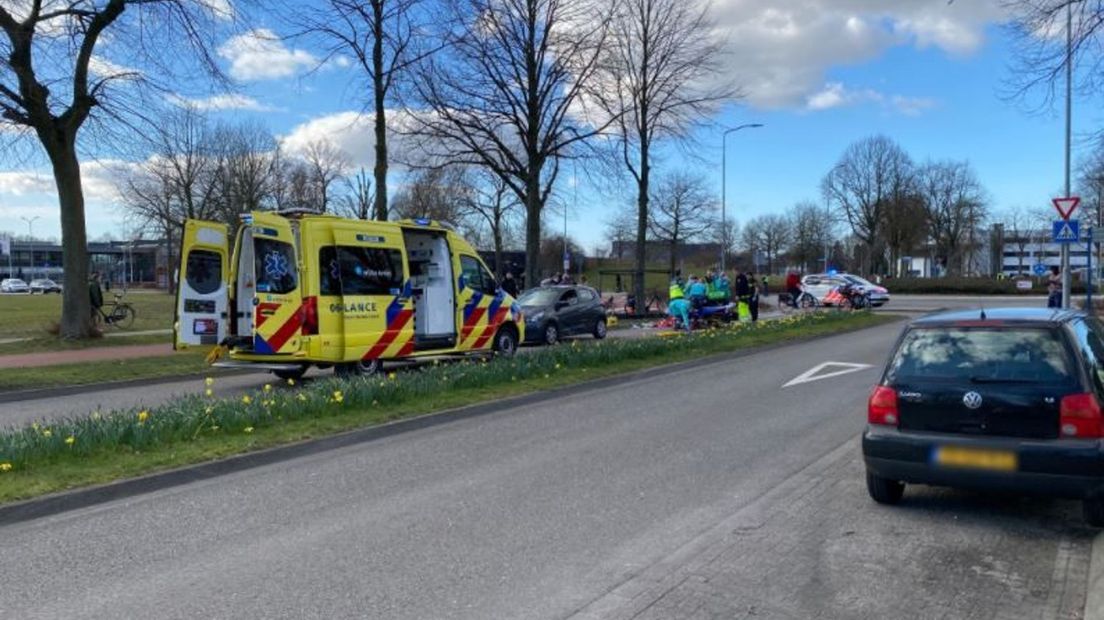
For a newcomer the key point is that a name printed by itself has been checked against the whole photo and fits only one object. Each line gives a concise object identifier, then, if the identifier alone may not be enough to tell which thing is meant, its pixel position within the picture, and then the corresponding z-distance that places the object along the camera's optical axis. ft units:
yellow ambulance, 42.01
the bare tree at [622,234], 246.27
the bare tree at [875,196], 244.42
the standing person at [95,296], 78.89
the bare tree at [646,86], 89.81
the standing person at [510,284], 95.40
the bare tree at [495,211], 186.39
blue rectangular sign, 66.23
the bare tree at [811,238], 291.99
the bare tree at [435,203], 175.83
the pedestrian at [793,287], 132.16
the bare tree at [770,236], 308.40
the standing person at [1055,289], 83.97
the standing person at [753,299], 91.30
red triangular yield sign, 65.23
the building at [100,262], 373.54
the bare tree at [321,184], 185.98
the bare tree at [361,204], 192.13
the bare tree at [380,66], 60.34
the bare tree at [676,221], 220.43
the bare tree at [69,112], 57.77
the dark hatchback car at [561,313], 70.03
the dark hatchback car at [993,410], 17.30
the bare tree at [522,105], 74.95
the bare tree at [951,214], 257.96
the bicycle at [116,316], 85.40
